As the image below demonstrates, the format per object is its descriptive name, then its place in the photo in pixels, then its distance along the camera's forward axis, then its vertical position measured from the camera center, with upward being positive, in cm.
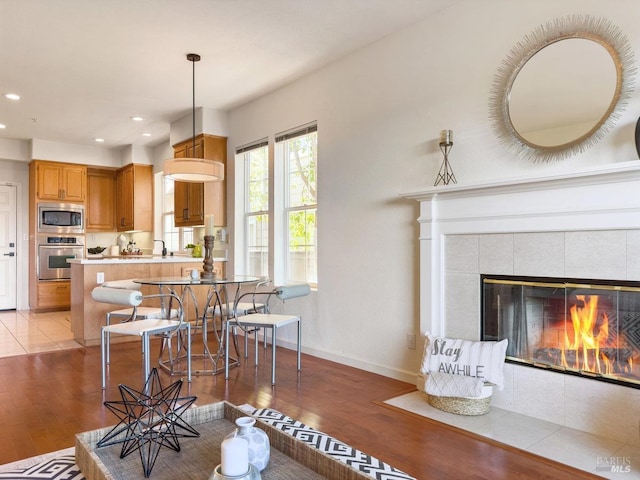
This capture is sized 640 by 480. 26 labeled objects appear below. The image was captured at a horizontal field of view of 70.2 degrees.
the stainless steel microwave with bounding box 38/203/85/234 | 746 +34
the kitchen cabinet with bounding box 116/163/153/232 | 766 +69
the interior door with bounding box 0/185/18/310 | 762 -16
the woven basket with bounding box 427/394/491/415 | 274 -102
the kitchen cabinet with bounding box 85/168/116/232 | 827 +70
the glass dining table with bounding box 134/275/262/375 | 374 -107
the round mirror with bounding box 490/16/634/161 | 247 +88
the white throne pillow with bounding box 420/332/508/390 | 277 -76
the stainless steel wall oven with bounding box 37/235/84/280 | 745 -26
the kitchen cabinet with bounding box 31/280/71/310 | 739 -94
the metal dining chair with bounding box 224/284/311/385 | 358 -67
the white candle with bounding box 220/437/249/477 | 118 -57
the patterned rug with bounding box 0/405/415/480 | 144 -78
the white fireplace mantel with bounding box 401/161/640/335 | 236 +17
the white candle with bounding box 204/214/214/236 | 404 +11
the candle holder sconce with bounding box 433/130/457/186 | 318 +54
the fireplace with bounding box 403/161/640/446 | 238 -15
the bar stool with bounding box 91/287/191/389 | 332 -66
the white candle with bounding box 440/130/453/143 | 317 +71
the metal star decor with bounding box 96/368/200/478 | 141 -64
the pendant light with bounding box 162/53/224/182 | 379 +58
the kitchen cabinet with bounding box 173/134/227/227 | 566 +60
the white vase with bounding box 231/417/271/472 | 129 -59
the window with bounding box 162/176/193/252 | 701 +15
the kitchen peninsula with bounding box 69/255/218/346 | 489 -45
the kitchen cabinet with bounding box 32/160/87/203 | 742 +95
